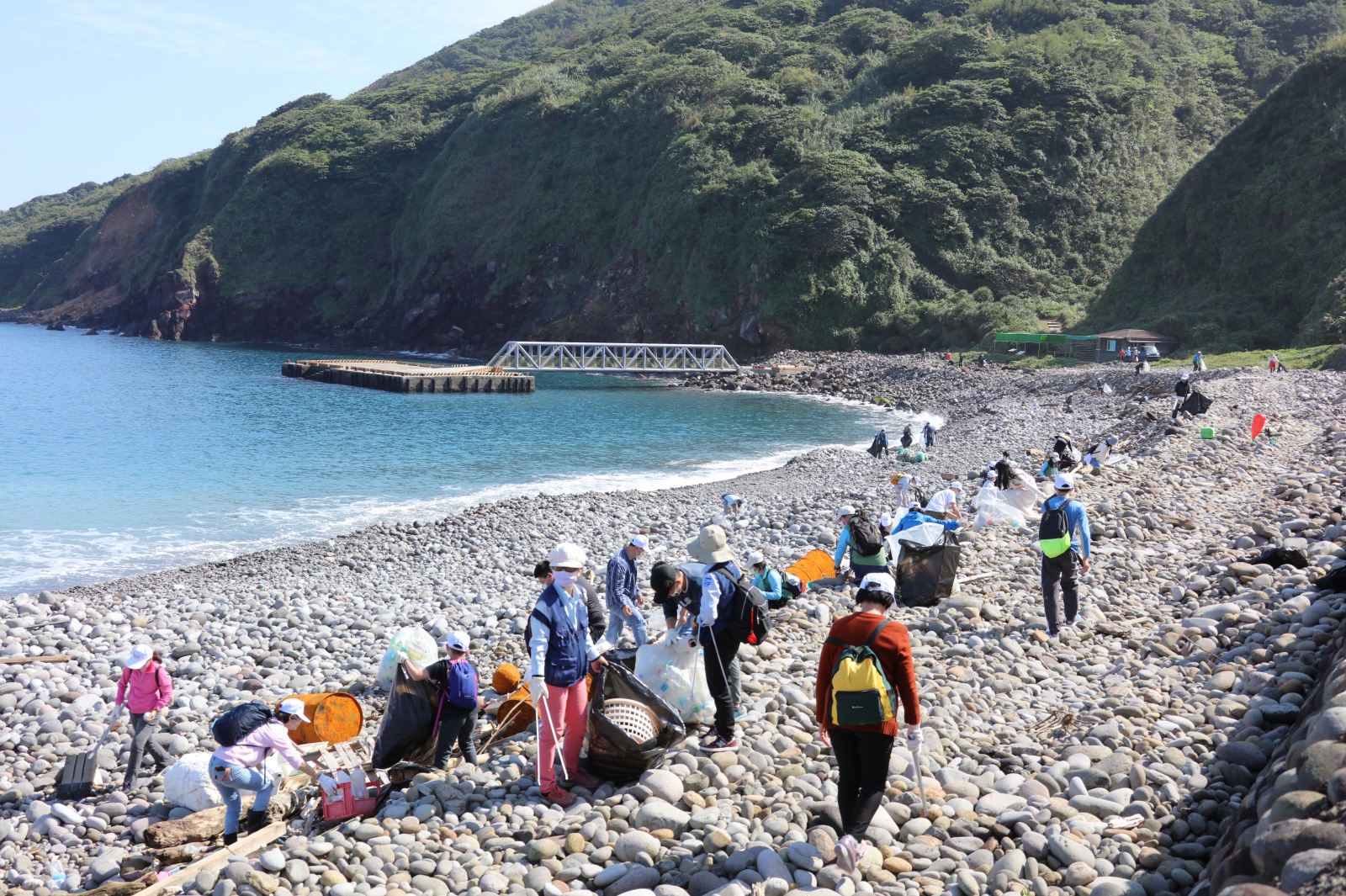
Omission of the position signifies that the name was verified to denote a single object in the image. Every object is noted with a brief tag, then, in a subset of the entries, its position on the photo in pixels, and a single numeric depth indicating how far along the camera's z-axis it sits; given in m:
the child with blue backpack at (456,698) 6.46
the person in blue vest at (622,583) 9.02
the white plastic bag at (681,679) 6.50
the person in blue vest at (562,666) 5.70
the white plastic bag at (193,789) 6.98
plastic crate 6.03
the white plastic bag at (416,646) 7.86
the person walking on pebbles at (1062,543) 8.56
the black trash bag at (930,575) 9.63
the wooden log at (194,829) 6.44
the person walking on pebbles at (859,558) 9.53
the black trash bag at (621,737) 5.80
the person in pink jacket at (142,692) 7.67
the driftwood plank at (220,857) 5.52
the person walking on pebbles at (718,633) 6.11
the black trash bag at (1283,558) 9.63
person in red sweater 4.70
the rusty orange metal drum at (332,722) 7.59
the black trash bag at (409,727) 6.52
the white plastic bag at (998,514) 13.08
